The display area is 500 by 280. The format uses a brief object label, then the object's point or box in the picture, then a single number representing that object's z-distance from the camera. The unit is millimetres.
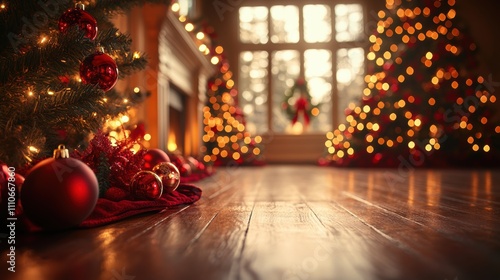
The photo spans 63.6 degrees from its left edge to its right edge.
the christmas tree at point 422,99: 5199
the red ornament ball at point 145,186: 1537
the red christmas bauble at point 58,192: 1044
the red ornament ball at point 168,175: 1719
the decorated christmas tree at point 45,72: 1295
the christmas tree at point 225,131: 6203
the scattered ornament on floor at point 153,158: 2152
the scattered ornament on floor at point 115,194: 1512
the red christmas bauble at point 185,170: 2963
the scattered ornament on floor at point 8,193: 1142
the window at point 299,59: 7680
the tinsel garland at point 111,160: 1519
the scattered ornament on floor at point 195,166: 3598
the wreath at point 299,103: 7453
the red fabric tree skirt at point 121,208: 1192
